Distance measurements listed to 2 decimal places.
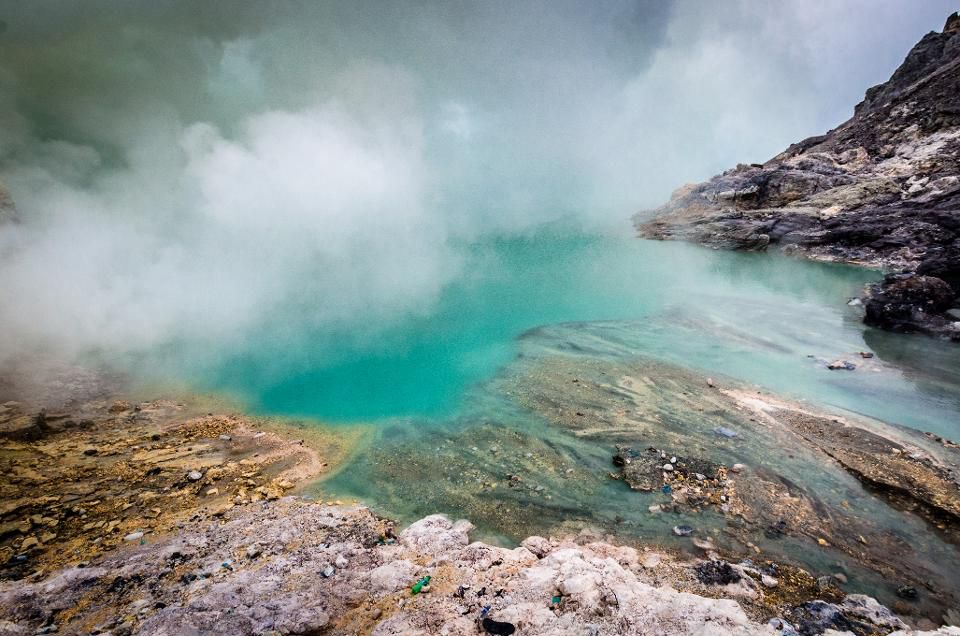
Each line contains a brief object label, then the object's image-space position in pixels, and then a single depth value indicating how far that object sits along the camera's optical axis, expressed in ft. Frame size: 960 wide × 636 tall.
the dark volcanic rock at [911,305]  44.16
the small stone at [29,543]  15.11
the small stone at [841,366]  35.24
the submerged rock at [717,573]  14.43
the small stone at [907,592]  14.62
